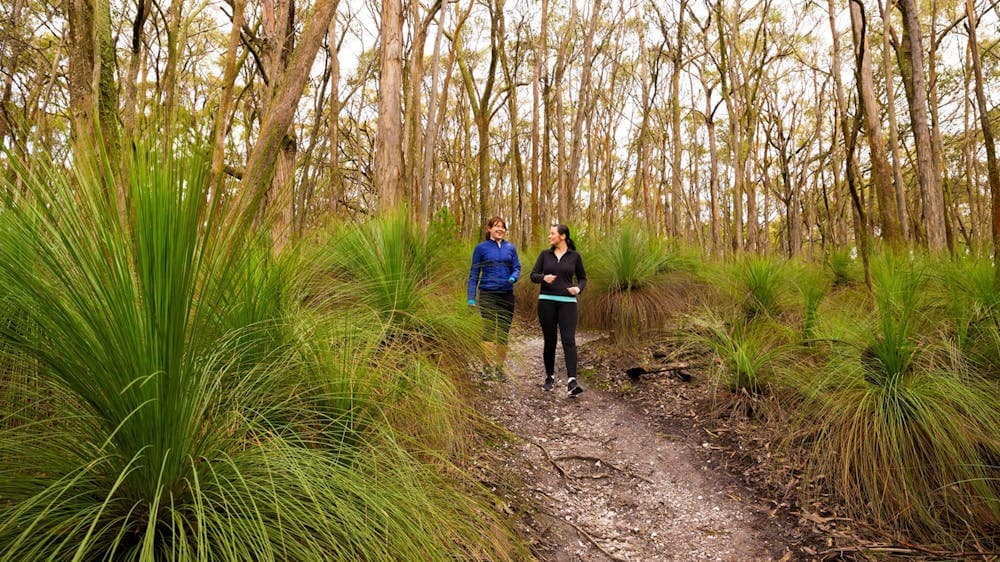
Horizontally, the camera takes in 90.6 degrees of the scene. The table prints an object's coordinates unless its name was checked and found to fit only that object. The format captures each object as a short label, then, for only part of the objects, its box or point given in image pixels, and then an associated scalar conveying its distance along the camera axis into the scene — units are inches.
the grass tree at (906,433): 94.3
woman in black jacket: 177.6
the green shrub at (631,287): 227.5
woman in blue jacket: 183.0
